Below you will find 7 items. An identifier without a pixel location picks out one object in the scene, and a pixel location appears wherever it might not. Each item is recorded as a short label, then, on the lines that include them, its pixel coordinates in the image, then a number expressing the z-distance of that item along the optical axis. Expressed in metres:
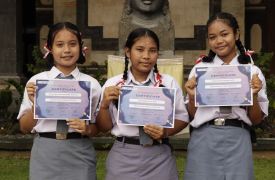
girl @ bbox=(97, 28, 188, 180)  2.25
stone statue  5.19
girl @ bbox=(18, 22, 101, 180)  2.27
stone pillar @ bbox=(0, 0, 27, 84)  7.28
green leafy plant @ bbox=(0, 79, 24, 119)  5.78
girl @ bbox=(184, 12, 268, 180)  2.27
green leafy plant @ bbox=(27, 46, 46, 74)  6.19
